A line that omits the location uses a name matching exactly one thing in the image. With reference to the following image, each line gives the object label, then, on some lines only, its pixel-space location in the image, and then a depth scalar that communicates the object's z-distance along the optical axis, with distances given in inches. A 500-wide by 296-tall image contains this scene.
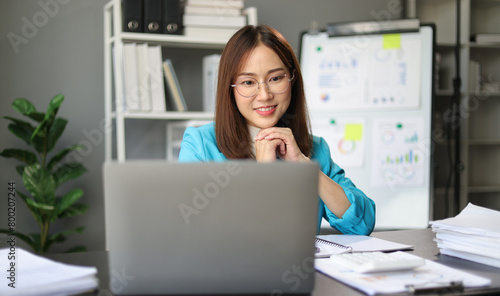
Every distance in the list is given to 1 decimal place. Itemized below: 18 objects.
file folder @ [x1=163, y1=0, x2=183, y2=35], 107.4
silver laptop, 31.3
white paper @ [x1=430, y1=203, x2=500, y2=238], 45.9
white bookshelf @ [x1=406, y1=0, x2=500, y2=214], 145.7
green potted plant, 97.8
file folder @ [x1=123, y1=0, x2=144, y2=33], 105.8
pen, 35.3
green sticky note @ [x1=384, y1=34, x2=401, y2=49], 120.4
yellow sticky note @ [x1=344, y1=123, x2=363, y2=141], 120.6
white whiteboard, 119.0
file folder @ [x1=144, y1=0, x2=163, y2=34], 106.8
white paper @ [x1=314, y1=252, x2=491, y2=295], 35.8
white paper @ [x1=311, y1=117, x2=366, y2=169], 120.3
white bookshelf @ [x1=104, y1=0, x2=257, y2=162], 104.0
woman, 58.2
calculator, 38.6
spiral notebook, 46.8
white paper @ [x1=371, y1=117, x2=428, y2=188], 119.2
